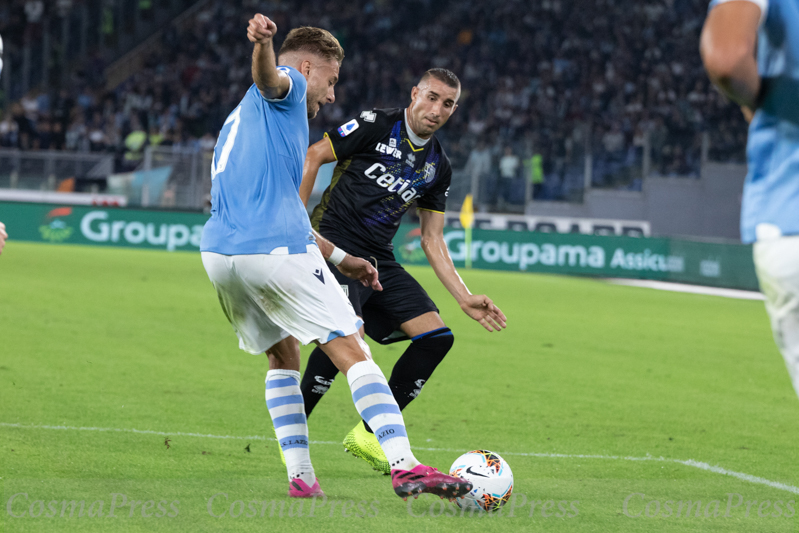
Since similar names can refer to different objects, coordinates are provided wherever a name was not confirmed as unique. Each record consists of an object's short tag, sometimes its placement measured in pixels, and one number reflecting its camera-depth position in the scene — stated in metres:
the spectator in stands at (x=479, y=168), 48.56
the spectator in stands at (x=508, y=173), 49.12
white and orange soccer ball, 8.77
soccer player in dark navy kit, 10.88
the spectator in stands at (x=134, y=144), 48.60
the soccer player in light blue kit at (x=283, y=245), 8.01
